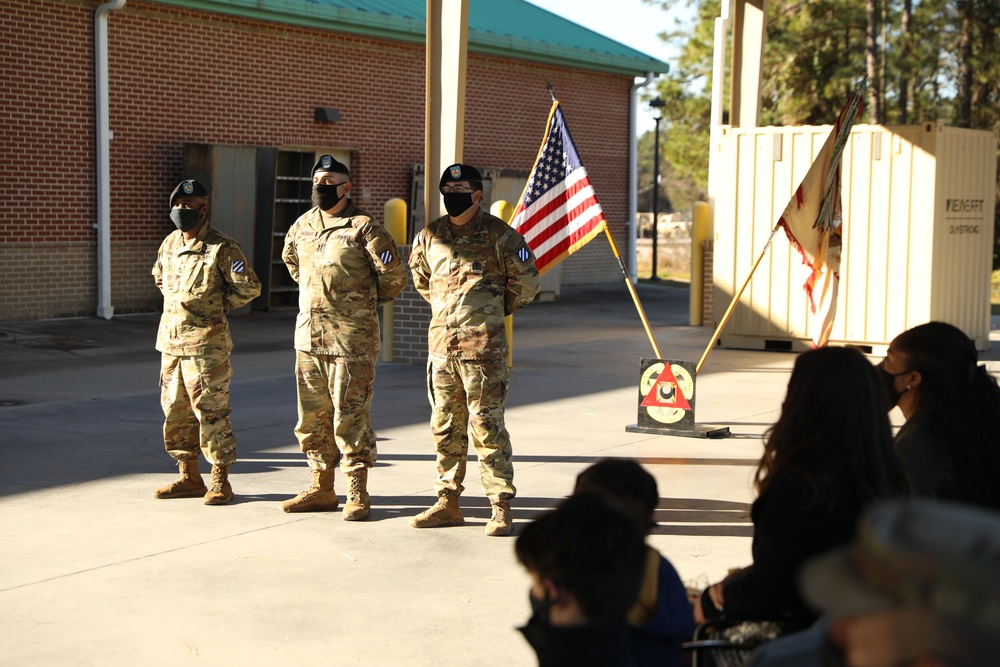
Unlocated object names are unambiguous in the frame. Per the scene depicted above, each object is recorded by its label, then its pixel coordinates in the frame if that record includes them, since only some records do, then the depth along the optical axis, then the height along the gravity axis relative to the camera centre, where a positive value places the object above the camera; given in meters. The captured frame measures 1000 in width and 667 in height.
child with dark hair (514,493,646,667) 2.45 -0.63
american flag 8.73 +0.34
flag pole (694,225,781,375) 9.16 -0.45
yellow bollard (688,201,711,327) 17.64 +0.00
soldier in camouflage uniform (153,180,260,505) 6.83 -0.41
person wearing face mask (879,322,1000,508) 3.76 -0.48
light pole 29.54 +2.74
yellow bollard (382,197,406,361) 14.12 +0.36
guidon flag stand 9.43 -1.09
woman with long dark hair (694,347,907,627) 3.16 -0.54
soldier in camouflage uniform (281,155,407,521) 6.60 -0.33
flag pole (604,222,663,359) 8.79 -0.19
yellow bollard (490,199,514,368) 14.49 +0.50
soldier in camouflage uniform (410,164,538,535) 6.33 -0.40
